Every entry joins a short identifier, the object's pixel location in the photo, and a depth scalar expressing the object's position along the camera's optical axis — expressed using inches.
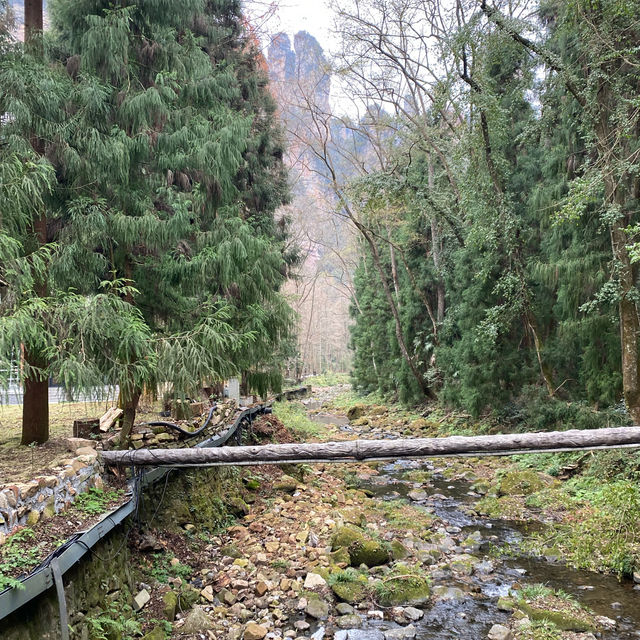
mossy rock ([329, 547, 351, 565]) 214.8
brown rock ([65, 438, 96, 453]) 188.2
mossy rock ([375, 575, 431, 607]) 185.9
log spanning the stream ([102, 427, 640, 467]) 158.7
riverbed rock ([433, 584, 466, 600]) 191.2
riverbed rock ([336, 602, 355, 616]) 179.5
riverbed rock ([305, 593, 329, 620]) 175.9
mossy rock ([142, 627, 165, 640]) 143.4
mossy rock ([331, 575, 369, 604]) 187.2
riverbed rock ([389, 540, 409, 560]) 226.5
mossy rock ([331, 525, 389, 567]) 217.8
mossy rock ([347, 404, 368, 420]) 722.0
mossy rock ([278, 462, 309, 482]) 337.1
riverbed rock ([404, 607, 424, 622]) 175.9
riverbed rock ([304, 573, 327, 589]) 192.9
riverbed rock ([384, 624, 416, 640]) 164.4
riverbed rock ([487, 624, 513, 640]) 160.2
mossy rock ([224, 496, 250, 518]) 262.1
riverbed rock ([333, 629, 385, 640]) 163.6
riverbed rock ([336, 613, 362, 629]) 170.7
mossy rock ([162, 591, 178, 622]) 159.2
